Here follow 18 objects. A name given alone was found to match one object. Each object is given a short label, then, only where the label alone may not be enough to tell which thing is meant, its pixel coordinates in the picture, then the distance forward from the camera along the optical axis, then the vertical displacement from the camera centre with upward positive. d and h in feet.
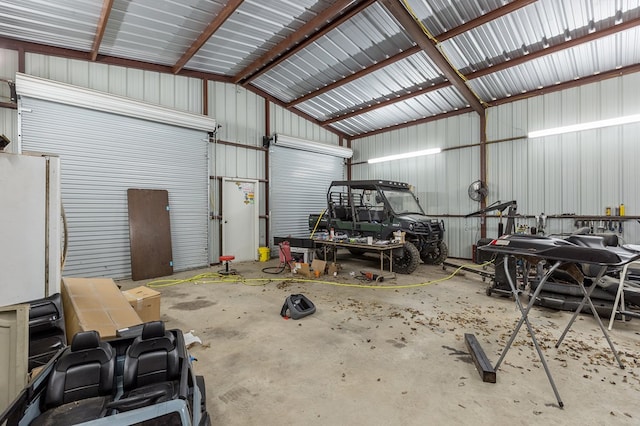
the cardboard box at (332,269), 18.41 -3.90
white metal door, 22.99 -0.59
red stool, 18.01 -3.97
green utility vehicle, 19.03 -0.76
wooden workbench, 17.67 -2.37
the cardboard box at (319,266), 18.07 -3.58
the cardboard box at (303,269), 18.13 -3.84
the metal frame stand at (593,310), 7.04 -2.37
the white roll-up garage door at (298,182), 25.82 +2.91
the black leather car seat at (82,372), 3.87 -2.31
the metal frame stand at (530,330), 6.08 -2.73
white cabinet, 6.54 -0.37
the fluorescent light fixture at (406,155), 25.66 +5.44
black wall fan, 22.49 +1.60
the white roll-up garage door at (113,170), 15.88 +2.72
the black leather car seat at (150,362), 4.25 -2.33
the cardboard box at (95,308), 7.33 -2.82
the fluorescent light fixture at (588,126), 17.26 +5.59
